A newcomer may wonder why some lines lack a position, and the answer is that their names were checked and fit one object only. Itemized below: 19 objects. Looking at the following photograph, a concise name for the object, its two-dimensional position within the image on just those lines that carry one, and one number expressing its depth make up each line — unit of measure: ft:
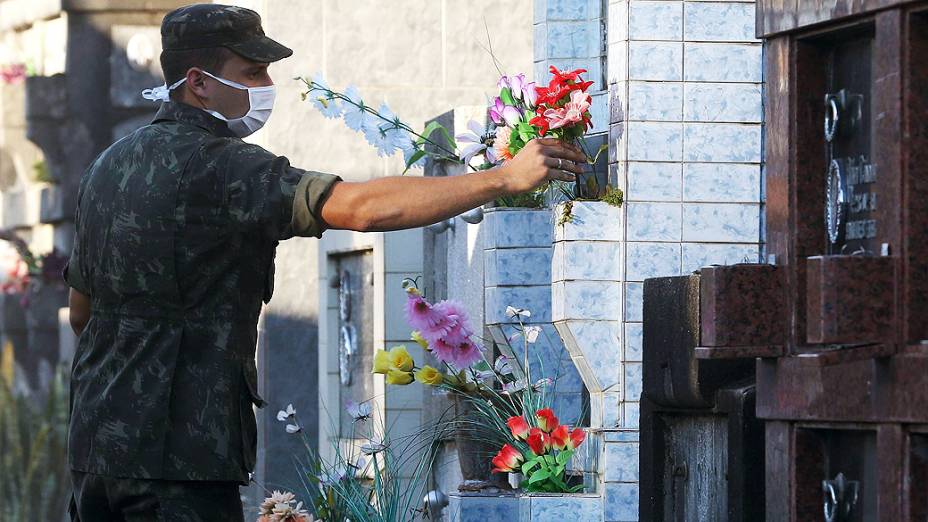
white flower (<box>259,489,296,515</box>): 47.29
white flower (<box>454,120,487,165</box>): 48.11
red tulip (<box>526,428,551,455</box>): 44.68
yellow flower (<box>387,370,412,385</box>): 48.52
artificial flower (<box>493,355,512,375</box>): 48.06
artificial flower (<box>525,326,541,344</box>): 46.19
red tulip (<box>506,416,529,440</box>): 44.91
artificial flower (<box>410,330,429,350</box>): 48.19
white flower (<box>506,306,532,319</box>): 46.47
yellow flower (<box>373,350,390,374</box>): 48.83
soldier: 29.30
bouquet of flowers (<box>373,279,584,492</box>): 44.88
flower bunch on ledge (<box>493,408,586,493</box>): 44.70
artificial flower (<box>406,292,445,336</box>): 46.78
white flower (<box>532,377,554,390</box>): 47.06
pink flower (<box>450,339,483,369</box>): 47.44
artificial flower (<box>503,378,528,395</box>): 46.75
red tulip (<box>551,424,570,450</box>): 44.65
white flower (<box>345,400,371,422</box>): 49.57
